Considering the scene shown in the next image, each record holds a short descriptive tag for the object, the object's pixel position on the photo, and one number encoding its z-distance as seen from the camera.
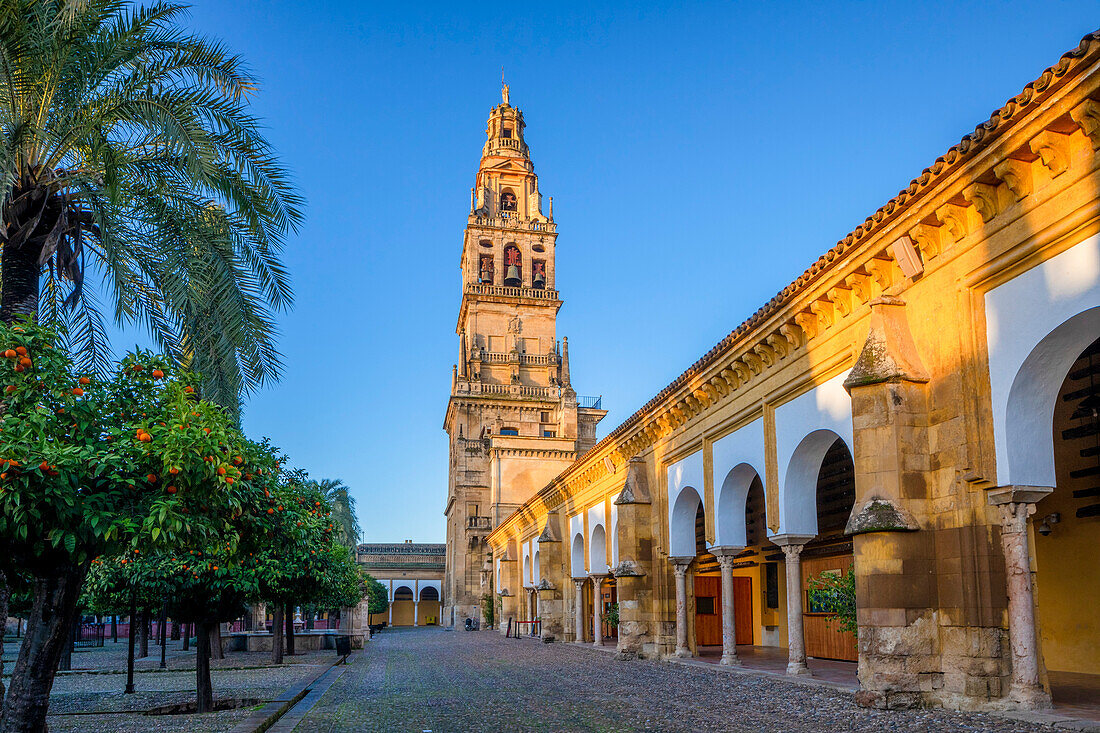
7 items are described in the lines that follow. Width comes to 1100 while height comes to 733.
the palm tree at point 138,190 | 9.98
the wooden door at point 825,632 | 17.69
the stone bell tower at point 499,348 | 63.53
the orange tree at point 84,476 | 7.24
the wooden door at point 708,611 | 25.44
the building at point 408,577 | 83.00
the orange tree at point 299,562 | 10.61
